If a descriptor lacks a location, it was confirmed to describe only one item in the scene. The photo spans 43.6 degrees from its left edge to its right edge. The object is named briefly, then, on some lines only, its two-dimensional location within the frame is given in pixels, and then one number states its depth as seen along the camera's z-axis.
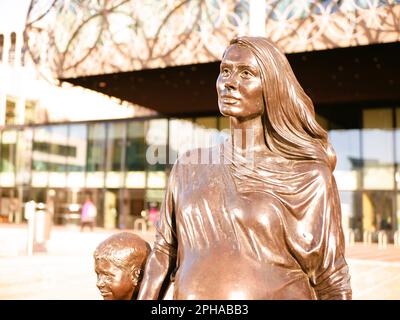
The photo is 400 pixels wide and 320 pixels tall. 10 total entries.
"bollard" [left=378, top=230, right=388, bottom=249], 18.70
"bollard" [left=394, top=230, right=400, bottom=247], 18.81
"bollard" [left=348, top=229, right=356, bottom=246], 19.09
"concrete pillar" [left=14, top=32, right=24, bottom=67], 23.62
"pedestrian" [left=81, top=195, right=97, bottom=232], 22.50
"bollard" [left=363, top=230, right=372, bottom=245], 19.27
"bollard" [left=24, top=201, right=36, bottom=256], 12.27
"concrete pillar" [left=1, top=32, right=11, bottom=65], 23.80
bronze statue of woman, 1.29
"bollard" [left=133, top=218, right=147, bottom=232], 23.64
